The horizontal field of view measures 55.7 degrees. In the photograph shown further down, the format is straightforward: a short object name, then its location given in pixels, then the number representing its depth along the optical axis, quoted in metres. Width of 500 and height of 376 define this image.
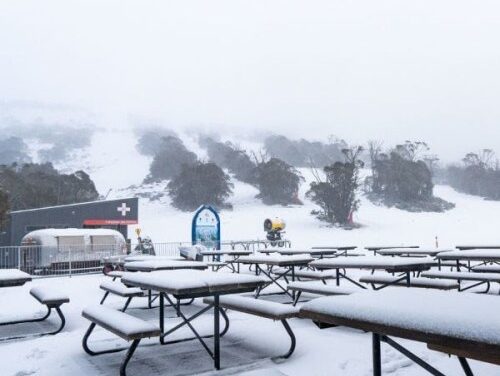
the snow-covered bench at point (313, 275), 9.54
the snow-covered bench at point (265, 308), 5.52
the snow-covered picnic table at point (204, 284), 5.14
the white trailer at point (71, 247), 20.28
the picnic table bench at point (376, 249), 15.40
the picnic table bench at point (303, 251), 12.13
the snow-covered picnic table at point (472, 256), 8.71
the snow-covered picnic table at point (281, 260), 8.80
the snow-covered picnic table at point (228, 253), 14.29
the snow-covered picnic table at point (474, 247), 12.74
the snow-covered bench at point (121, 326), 4.81
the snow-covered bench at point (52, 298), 7.13
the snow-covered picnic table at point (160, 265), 8.47
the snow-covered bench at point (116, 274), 10.78
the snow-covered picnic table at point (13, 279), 7.44
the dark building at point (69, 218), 28.98
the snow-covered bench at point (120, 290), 7.86
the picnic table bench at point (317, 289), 7.45
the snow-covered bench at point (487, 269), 9.07
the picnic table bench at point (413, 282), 7.65
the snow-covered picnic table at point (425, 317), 2.38
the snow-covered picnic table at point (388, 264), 7.35
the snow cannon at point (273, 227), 28.03
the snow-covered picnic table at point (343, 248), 15.48
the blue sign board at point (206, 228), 20.00
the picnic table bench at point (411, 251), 11.68
